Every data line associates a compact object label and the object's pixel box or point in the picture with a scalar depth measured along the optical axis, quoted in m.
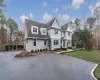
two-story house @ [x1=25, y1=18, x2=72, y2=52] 14.14
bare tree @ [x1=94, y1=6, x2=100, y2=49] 11.07
